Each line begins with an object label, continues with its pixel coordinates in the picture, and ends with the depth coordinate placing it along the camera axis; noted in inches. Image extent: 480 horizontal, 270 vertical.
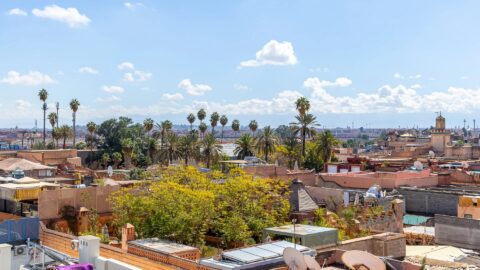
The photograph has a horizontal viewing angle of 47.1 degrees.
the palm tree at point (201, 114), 4800.7
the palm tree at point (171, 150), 3127.5
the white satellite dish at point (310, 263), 641.7
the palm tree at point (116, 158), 3641.7
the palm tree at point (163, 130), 3762.3
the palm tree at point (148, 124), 4034.7
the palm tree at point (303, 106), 3219.5
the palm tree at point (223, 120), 4654.0
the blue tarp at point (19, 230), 745.6
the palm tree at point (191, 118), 4988.4
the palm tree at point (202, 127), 4257.9
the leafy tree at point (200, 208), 971.9
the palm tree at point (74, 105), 4256.9
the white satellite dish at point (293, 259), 631.2
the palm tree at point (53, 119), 4419.3
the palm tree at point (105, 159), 3646.7
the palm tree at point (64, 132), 4151.1
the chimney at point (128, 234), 847.1
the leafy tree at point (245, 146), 3093.0
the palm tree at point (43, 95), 4379.9
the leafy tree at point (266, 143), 3127.5
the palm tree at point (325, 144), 3021.2
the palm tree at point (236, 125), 4712.1
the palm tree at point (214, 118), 4566.9
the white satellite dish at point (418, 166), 2214.8
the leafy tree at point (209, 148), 3029.0
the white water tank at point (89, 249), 642.8
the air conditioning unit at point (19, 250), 701.3
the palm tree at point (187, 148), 3097.9
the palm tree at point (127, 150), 3452.3
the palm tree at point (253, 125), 4149.9
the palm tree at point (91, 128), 3979.1
